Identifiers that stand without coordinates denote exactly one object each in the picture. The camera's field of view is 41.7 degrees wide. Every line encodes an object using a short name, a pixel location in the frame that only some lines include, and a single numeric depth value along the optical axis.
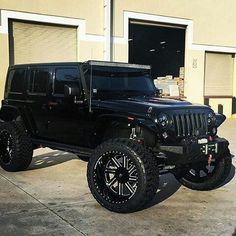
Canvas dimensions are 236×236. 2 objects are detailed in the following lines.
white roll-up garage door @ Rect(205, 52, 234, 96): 14.51
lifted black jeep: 3.94
